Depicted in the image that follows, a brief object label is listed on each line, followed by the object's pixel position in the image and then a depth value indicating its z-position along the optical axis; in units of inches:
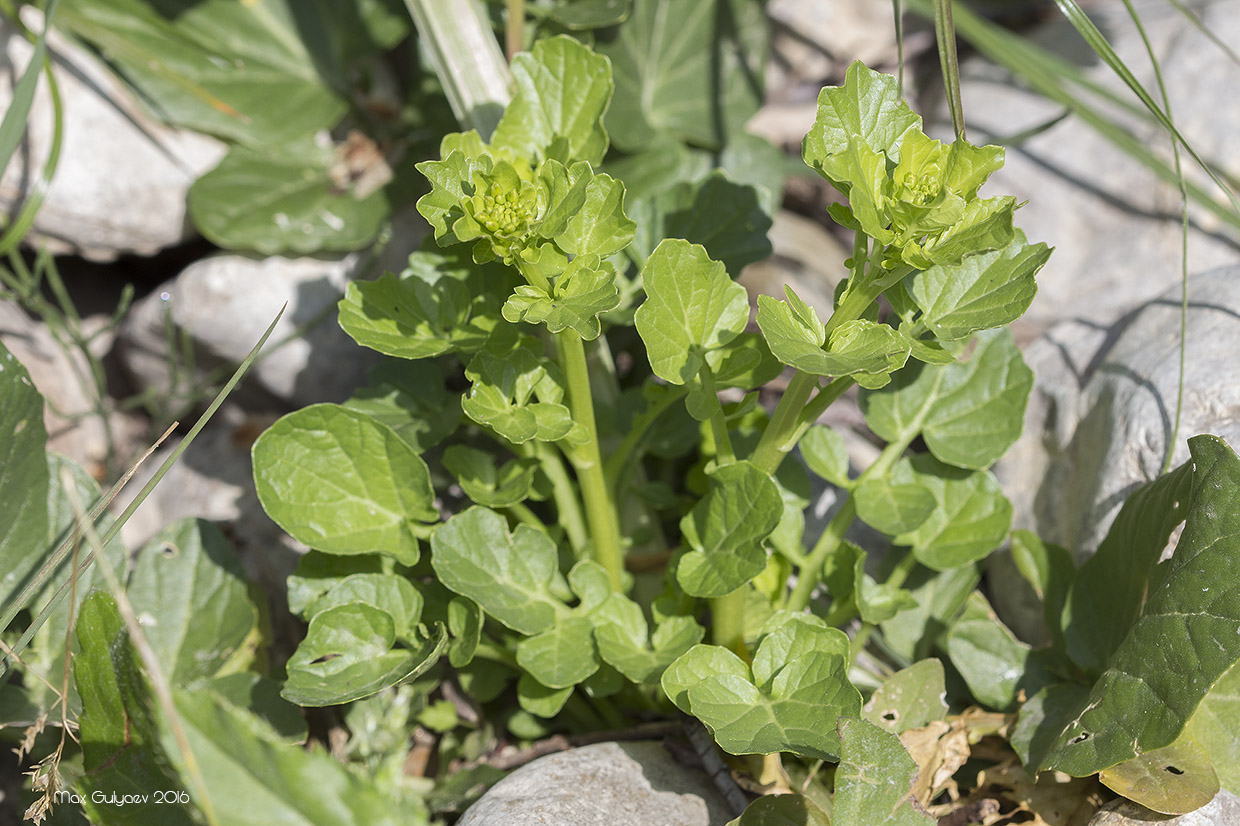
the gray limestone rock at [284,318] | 38.7
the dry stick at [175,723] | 29.1
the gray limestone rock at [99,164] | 38.4
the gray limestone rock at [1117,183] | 39.2
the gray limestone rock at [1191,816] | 32.1
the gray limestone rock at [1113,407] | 34.2
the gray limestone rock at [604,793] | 32.4
